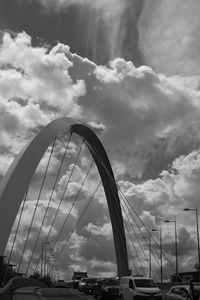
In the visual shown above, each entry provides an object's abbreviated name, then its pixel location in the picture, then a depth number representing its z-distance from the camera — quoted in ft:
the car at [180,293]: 82.69
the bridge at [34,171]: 87.10
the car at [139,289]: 95.16
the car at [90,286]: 161.07
